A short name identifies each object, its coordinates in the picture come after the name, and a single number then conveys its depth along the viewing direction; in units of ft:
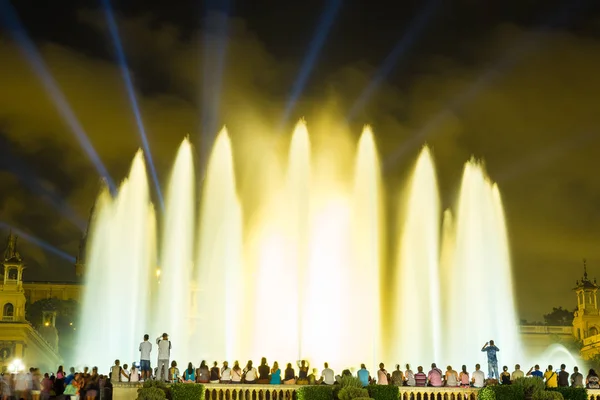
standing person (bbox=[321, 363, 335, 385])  104.63
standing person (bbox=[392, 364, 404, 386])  106.42
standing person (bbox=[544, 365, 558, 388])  110.22
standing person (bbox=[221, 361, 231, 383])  106.11
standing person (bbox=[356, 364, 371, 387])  105.27
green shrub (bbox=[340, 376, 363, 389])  95.20
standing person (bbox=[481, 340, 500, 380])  111.24
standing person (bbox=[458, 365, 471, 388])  107.24
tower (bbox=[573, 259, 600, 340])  439.22
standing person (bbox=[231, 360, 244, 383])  106.11
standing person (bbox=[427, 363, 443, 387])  106.93
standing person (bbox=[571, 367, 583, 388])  106.73
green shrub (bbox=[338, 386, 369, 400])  93.33
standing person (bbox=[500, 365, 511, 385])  106.93
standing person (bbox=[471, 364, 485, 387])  107.65
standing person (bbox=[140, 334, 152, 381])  102.01
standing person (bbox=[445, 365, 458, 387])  107.14
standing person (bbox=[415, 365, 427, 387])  107.04
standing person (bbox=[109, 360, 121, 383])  101.04
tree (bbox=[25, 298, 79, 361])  425.28
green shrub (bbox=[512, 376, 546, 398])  95.91
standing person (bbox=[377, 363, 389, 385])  106.28
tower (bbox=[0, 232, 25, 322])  336.70
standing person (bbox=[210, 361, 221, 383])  106.32
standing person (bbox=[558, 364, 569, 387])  106.73
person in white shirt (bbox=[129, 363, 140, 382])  101.09
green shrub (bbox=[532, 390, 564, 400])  92.94
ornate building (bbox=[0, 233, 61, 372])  306.96
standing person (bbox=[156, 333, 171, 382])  103.45
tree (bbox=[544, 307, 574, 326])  564.71
